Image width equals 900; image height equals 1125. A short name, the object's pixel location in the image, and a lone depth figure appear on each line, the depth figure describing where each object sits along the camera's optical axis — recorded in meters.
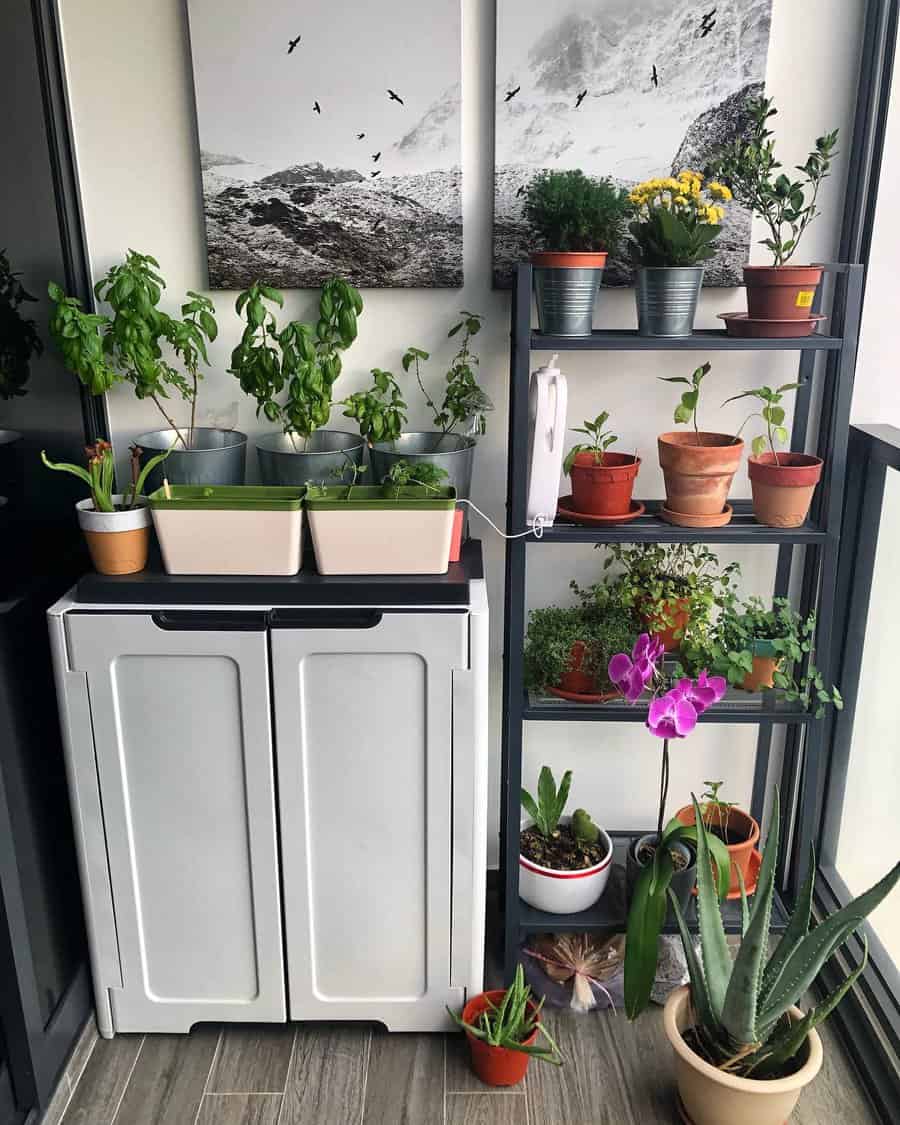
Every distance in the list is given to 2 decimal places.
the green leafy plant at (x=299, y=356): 1.95
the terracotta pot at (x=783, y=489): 1.95
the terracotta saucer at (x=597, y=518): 1.99
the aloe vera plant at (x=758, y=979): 1.71
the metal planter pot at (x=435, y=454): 2.00
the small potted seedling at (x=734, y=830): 2.24
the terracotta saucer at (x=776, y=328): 1.89
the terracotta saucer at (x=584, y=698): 2.11
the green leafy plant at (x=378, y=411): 1.99
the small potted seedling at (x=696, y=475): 1.94
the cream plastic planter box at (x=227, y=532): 1.84
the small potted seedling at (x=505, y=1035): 1.94
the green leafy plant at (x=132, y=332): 1.88
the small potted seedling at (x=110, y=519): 1.87
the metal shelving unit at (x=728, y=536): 1.86
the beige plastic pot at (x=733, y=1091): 1.77
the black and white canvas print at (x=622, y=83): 1.94
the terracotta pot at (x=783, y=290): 1.86
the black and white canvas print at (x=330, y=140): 1.95
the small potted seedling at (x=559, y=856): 2.17
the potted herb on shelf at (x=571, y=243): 1.86
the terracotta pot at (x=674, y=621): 2.08
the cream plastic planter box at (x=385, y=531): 1.84
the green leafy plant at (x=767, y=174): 1.84
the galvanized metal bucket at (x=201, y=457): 2.04
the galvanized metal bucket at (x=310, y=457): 2.03
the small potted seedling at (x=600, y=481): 1.98
